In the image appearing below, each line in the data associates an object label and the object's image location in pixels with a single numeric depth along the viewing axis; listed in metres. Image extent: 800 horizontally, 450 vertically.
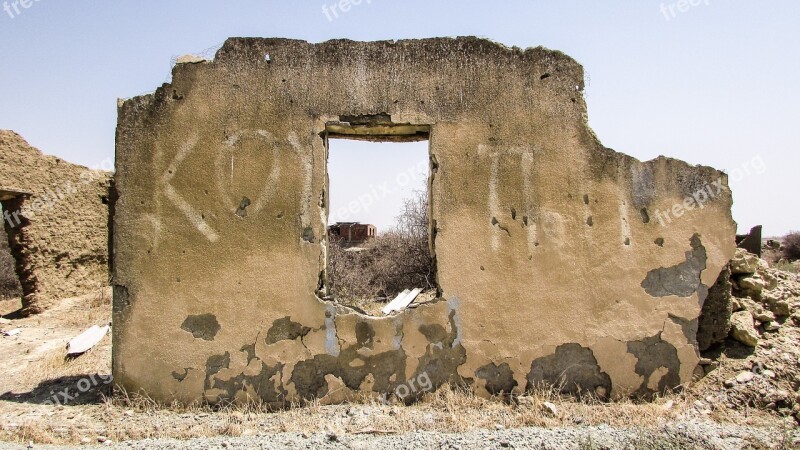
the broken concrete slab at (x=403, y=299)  6.33
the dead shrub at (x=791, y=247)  16.09
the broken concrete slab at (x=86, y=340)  5.55
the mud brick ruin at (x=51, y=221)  7.49
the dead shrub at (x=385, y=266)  8.88
